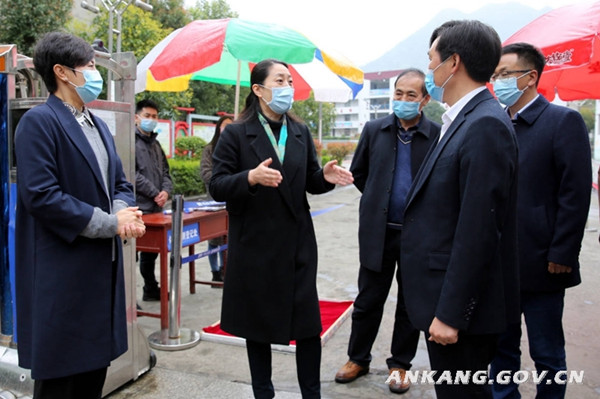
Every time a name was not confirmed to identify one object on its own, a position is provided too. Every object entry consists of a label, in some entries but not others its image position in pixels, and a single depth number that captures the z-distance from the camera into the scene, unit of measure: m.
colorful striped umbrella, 3.71
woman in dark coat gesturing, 2.36
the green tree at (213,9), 21.13
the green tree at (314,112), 29.95
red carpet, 3.65
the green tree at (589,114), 51.48
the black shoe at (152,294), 4.66
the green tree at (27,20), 11.39
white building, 79.31
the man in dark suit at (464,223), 1.51
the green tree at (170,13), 19.27
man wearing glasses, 2.30
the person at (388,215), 2.95
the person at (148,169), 4.21
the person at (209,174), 4.57
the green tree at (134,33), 13.05
